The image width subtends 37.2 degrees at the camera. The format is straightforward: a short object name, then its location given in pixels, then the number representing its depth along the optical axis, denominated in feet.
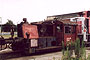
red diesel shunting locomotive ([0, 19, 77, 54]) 30.22
